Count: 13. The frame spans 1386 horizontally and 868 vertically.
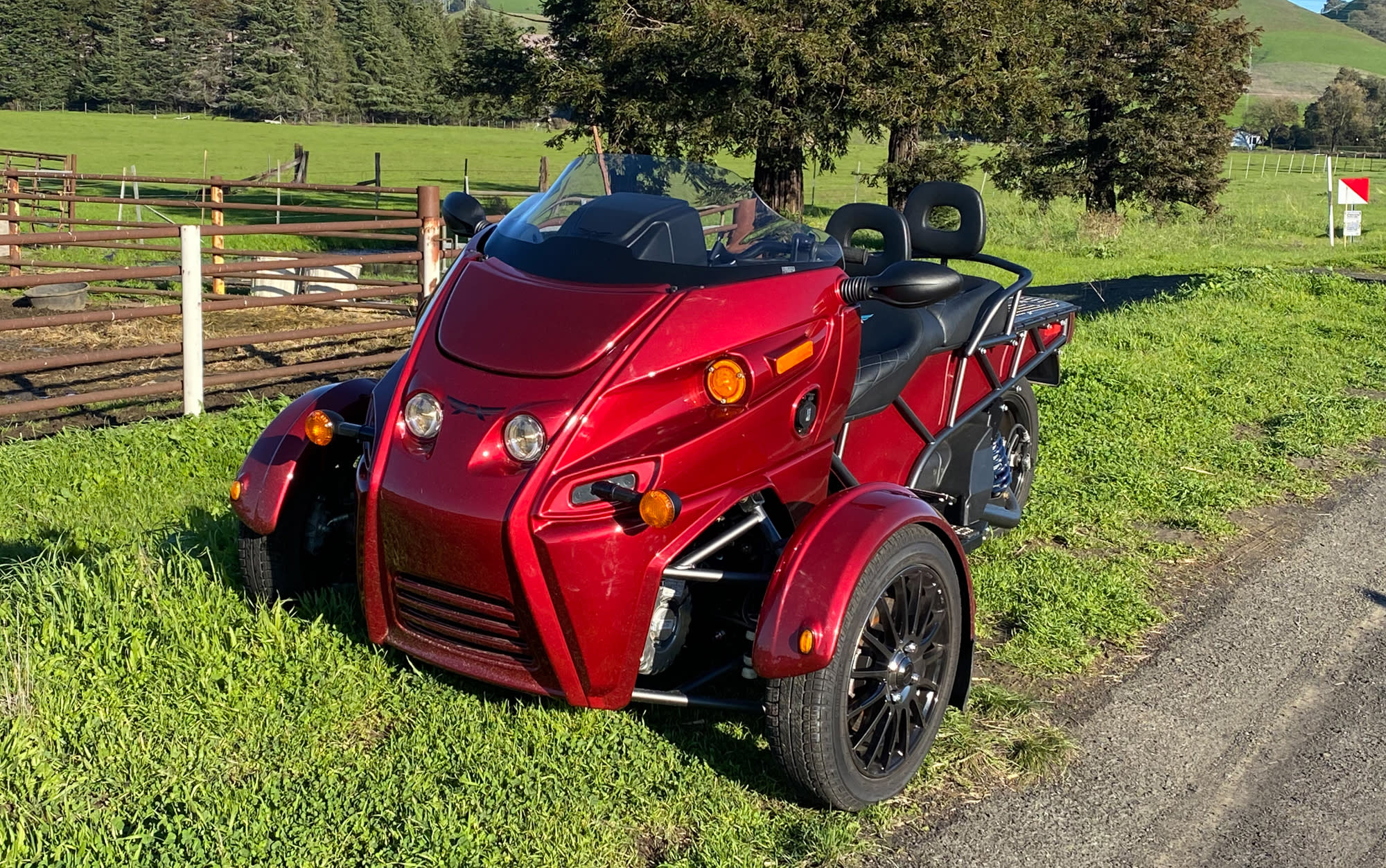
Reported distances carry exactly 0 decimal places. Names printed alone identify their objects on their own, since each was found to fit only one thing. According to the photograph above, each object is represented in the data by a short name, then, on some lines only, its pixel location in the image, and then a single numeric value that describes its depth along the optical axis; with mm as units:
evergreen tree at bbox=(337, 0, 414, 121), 100000
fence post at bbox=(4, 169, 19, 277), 14587
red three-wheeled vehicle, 3406
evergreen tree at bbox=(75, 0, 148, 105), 97312
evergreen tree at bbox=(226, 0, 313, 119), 96562
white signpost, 22109
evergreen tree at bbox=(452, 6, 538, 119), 30625
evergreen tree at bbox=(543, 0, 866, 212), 22031
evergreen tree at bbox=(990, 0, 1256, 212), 33781
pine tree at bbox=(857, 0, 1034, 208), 22844
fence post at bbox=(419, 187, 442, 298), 11031
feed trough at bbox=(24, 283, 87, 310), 14430
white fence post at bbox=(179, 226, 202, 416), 8930
